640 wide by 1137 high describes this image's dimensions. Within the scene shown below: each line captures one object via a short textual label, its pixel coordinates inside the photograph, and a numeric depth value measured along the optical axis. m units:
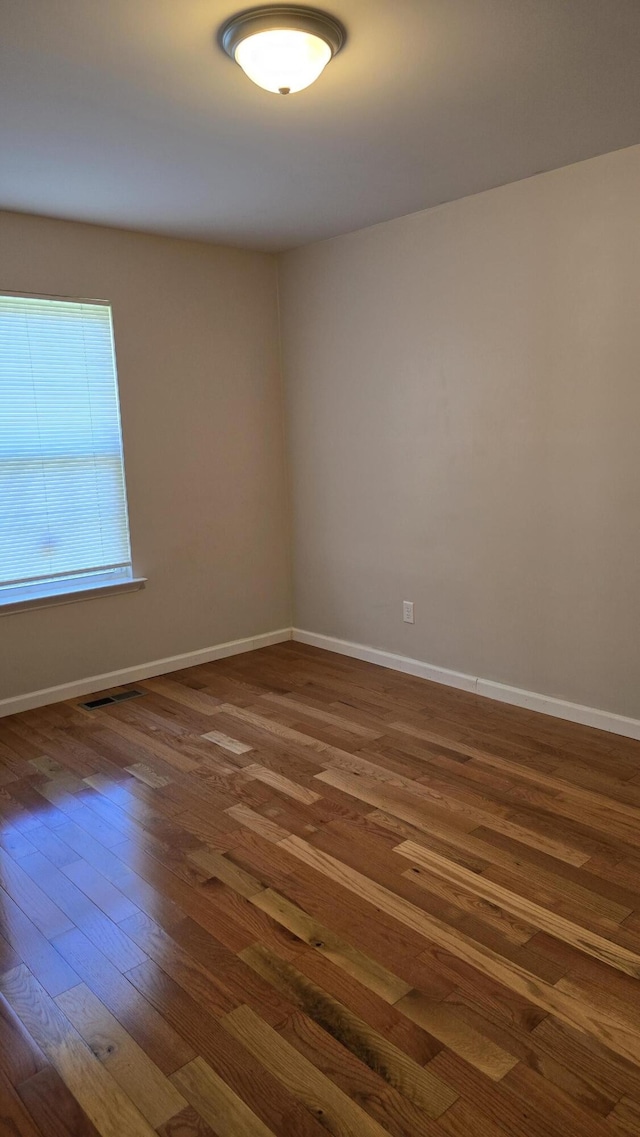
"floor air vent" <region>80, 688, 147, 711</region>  3.91
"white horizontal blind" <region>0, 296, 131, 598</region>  3.69
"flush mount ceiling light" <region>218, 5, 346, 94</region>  2.00
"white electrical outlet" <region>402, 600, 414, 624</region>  4.21
